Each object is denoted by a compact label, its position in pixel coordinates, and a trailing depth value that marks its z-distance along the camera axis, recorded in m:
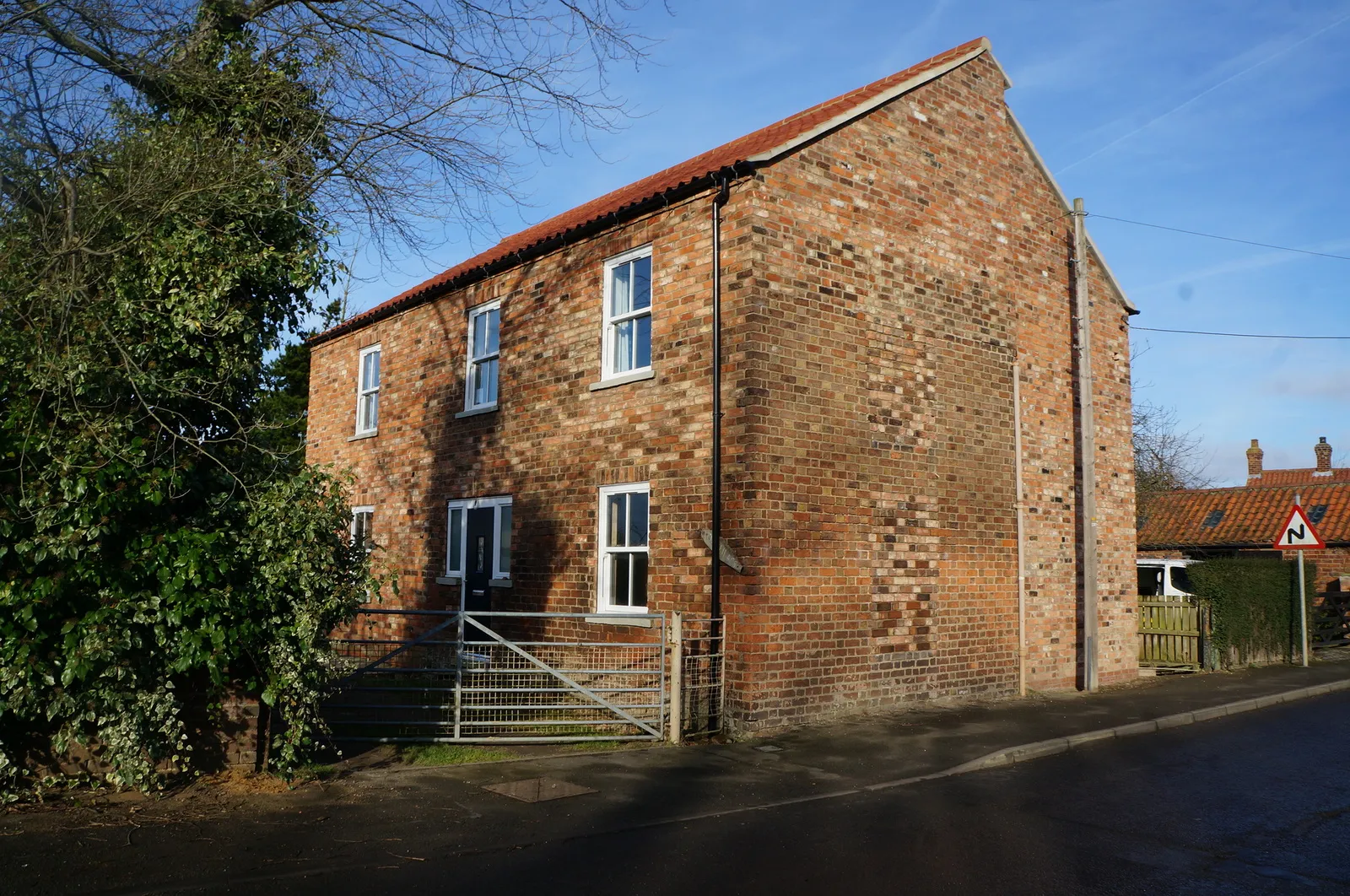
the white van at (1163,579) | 19.19
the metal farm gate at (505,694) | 9.33
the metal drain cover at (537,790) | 7.72
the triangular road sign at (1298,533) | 16.97
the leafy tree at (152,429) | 6.99
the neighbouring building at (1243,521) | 27.58
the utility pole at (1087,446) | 14.20
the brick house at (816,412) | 11.03
